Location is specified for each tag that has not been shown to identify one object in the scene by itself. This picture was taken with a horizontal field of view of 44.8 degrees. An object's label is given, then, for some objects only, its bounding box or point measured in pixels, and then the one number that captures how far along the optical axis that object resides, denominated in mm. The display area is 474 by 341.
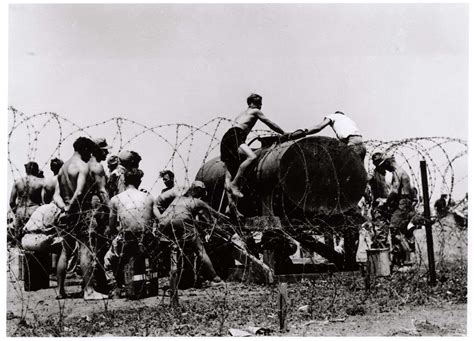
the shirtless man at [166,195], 11148
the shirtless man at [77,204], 7859
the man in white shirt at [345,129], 9875
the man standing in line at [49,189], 10594
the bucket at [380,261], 9023
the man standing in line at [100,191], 8109
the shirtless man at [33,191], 10641
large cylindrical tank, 8953
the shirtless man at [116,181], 11469
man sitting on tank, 9141
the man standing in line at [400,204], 10680
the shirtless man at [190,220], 8961
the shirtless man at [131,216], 8039
